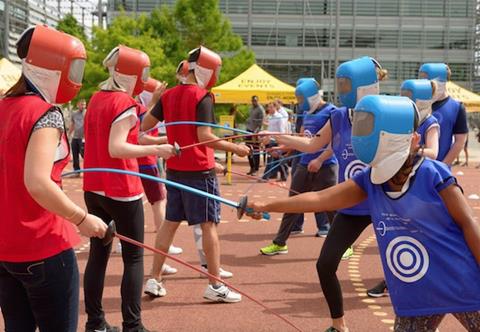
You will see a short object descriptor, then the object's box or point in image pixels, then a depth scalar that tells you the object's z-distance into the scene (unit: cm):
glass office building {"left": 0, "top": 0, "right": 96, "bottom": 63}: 4194
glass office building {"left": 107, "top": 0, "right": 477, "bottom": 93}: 4384
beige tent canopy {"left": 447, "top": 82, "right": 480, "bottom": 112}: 2511
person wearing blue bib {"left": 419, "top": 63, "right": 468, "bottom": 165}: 645
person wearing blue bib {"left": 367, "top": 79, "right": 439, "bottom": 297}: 504
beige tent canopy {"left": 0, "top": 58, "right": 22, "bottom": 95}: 1447
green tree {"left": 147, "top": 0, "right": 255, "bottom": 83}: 2833
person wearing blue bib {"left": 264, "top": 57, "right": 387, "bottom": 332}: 477
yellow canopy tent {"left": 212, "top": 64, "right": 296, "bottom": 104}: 2025
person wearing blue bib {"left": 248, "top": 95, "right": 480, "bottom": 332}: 299
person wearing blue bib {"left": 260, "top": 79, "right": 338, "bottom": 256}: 768
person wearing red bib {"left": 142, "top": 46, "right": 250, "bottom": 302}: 573
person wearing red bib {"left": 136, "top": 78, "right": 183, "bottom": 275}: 696
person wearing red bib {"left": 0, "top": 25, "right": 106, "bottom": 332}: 294
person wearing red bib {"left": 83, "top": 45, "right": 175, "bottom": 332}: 461
